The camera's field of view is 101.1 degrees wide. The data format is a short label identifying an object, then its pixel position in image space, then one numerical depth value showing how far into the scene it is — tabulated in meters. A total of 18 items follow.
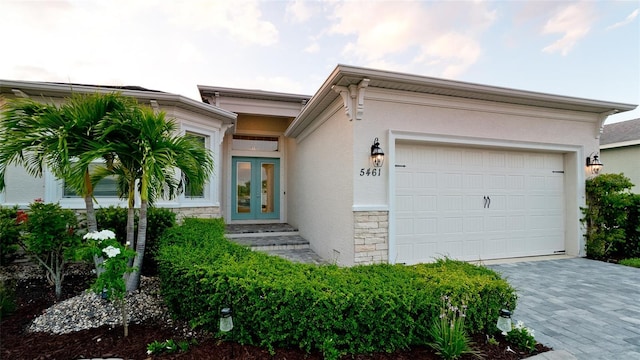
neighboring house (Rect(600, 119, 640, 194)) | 9.73
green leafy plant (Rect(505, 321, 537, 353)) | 2.16
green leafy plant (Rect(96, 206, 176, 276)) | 4.30
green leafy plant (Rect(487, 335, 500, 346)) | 2.16
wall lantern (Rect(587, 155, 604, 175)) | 5.75
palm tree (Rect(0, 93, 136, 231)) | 2.70
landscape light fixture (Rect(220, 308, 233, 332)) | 2.02
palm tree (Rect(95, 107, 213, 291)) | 2.76
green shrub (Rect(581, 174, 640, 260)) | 5.59
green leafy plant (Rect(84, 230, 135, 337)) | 2.20
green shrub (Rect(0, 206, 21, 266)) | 3.61
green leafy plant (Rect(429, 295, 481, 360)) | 1.93
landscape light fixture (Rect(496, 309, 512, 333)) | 2.22
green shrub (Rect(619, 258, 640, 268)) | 5.12
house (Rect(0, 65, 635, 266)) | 4.52
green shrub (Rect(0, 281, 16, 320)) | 2.84
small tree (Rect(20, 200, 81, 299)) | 3.22
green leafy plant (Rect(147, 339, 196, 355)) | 2.03
